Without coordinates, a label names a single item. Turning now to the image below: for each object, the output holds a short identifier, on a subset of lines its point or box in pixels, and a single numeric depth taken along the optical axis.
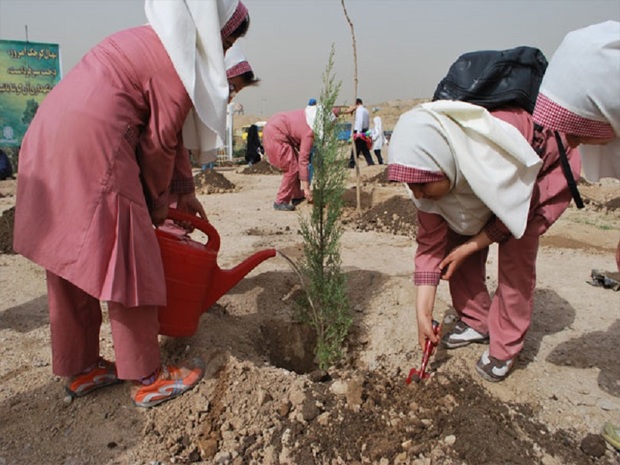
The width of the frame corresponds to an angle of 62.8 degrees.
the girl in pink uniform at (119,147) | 2.07
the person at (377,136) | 17.08
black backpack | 2.44
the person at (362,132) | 14.21
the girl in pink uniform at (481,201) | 2.25
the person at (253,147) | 16.52
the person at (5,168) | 11.70
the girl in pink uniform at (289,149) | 7.75
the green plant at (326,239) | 3.07
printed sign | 12.52
